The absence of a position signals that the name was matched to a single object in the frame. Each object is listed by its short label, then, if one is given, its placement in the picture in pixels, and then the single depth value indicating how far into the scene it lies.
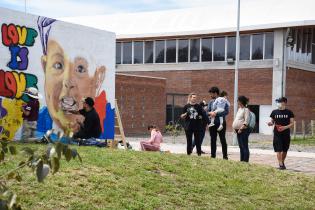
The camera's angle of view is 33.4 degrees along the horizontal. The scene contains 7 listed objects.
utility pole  22.80
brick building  34.25
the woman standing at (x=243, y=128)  11.90
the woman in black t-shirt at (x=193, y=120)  12.03
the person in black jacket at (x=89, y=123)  11.73
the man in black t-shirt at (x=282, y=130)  11.77
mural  12.90
